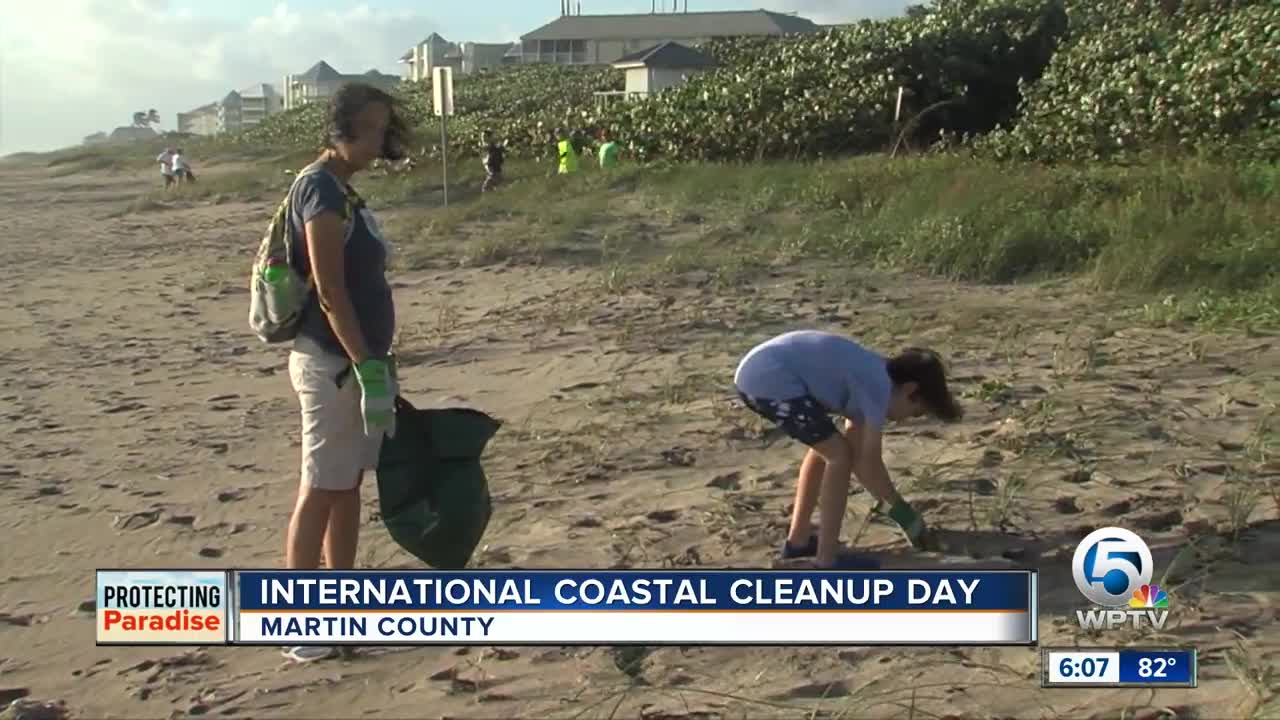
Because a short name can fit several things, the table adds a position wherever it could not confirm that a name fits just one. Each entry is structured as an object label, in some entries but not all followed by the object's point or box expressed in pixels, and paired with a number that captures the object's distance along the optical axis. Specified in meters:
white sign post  16.48
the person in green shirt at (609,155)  19.97
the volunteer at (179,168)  28.50
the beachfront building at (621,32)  75.25
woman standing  3.44
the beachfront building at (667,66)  40.44
